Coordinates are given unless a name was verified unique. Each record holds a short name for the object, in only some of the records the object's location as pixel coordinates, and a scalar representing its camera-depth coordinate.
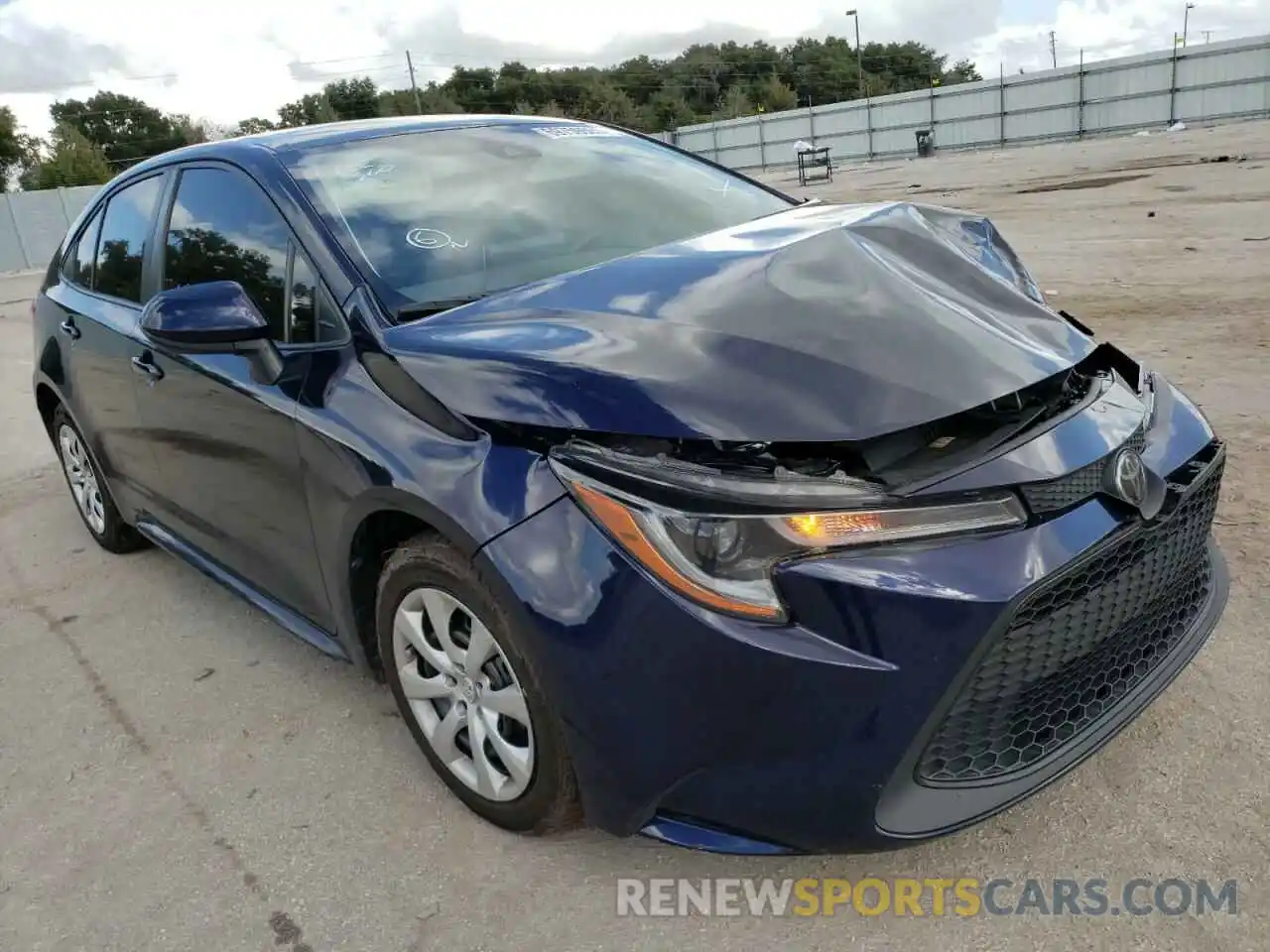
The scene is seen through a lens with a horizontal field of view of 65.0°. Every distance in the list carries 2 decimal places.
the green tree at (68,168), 44.16
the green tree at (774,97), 85.50
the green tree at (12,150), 49.41
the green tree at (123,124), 74.25
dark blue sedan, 1.72
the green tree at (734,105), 77.50
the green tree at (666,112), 76.88
